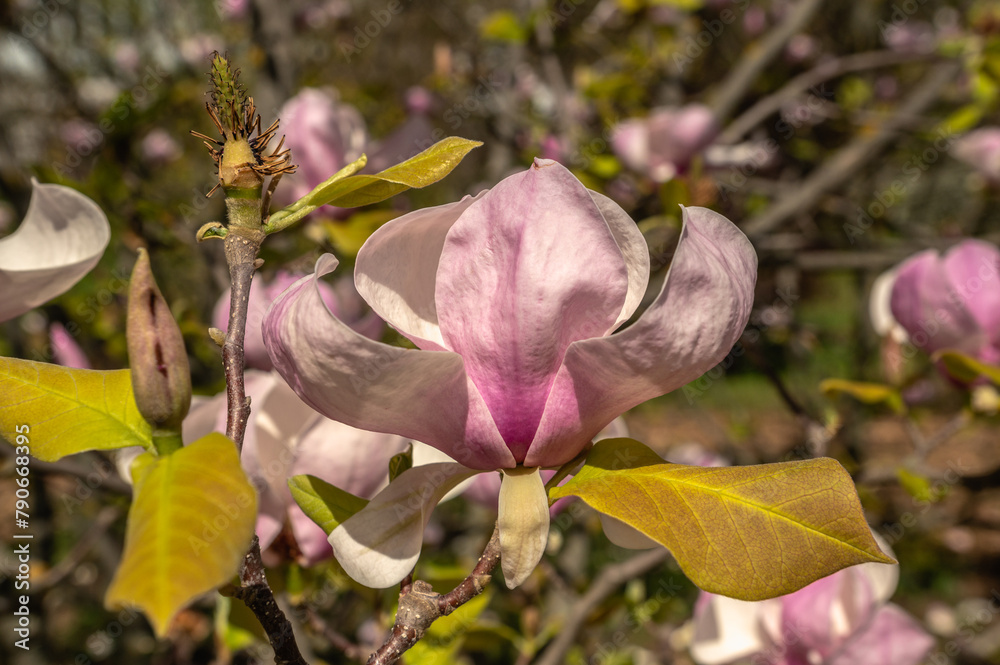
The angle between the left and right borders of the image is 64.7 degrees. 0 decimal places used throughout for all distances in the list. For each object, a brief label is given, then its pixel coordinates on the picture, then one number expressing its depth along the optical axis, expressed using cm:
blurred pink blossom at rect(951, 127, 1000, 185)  243
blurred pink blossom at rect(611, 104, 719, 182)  178
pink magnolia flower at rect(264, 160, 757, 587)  40
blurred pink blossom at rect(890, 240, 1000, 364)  110
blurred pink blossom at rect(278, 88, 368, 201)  128
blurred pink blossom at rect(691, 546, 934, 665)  88
